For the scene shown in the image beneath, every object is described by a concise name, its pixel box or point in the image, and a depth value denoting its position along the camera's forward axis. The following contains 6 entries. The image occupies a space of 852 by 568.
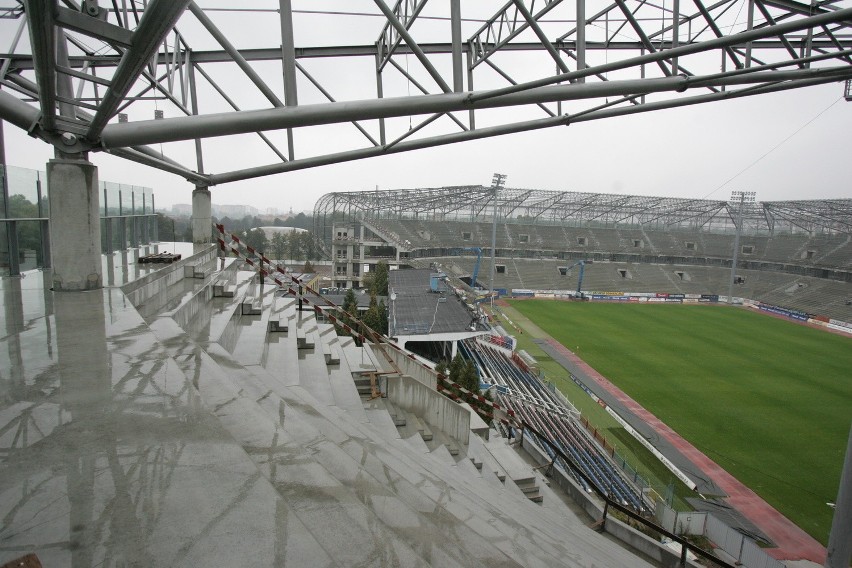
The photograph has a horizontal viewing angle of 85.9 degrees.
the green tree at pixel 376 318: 22.75
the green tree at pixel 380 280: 32.34
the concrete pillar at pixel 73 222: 5.18
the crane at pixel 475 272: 39.51
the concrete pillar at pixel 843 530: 5.00
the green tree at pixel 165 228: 20.11
